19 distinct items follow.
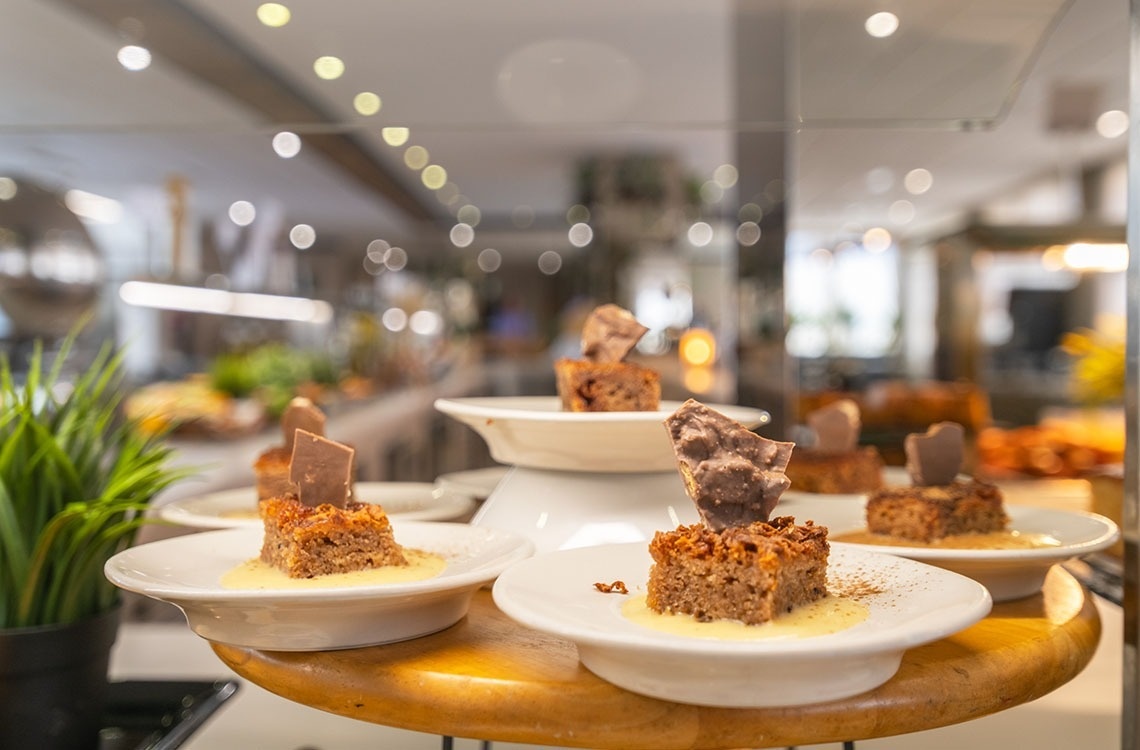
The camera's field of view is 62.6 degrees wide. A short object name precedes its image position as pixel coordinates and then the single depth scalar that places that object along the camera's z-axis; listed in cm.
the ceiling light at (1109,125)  283
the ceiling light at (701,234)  399
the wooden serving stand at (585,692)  78
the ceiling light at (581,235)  438
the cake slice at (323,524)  99
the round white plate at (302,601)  84
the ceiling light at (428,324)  510
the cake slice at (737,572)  83
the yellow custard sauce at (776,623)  79
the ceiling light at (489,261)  493
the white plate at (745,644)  70
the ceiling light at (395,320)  537
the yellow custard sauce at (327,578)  95
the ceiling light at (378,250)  546
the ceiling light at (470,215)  461
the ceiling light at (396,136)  179
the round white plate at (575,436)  107
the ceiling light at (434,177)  318
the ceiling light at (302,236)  659
